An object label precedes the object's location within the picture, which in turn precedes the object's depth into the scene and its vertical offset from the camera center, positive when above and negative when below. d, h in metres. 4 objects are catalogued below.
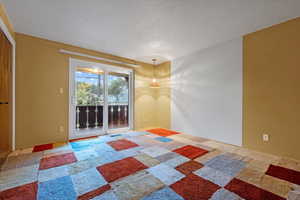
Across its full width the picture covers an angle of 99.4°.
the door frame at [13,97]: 2.52 +0.06
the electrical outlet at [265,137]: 2.44 -0.73
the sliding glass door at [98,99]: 3.35 +0.03
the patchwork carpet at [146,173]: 1.38 -1.02
